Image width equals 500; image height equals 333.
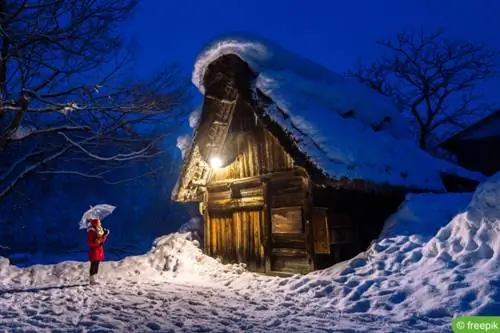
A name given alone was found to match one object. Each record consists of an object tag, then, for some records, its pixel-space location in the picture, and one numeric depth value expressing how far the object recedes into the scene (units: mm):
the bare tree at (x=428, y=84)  24062
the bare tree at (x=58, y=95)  8938
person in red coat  9578
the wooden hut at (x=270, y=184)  9445
